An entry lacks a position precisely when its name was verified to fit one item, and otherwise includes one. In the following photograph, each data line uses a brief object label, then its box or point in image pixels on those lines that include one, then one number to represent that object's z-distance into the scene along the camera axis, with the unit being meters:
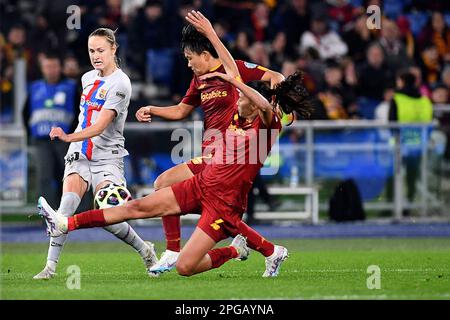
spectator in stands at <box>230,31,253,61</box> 19.38
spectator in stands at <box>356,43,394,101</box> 21.83
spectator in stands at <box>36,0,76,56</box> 22.12
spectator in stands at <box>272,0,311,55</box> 23.23
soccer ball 11.17
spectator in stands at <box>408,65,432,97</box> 21.06
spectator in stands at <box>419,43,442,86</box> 22.95
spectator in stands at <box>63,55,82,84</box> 20.32
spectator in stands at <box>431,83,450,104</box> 21.61
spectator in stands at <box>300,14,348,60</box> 23.05
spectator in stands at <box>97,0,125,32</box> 22.66
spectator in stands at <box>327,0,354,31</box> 23.56
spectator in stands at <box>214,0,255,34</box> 23.30
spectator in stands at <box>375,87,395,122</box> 21.26
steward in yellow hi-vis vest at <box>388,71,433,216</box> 19.56
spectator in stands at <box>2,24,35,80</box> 22.77
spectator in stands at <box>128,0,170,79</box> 22.23
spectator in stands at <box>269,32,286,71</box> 22.36
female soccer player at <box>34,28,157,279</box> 11.59
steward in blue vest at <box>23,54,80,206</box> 18.91
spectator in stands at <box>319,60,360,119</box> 20.80
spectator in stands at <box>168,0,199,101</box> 20.70
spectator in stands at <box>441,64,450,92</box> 22.06
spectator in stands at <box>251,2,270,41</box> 23.25
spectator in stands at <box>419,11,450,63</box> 23.20
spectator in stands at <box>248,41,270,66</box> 21.17
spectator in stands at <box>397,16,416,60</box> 22.88
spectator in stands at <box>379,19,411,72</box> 22.16
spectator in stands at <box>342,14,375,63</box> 22.84
